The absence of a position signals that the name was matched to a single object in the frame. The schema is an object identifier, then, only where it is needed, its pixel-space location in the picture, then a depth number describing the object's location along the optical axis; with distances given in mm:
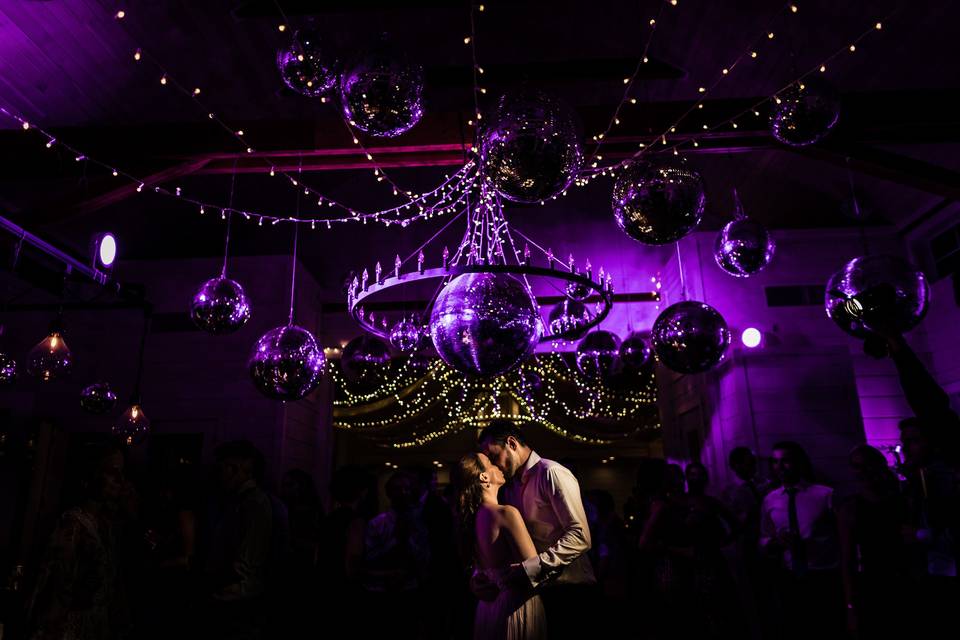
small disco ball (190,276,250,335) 3869
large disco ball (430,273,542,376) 2344
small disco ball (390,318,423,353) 4853
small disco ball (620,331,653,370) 5652
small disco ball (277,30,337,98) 3137
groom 2494
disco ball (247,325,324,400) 3473
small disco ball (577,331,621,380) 5484
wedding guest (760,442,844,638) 3943
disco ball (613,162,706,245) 2607
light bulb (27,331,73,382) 4875
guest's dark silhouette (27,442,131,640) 2859
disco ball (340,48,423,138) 2555
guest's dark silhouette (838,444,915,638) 2820
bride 2465
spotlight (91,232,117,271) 6105
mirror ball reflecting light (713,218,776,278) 3965
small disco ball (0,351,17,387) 4953
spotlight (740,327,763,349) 7262
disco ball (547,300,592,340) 4714
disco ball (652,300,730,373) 3568
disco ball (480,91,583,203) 2248
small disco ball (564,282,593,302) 4234
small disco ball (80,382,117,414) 5836
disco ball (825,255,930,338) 2434
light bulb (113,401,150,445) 6332
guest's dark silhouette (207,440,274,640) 2951
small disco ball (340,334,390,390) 5676
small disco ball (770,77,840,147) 3191
